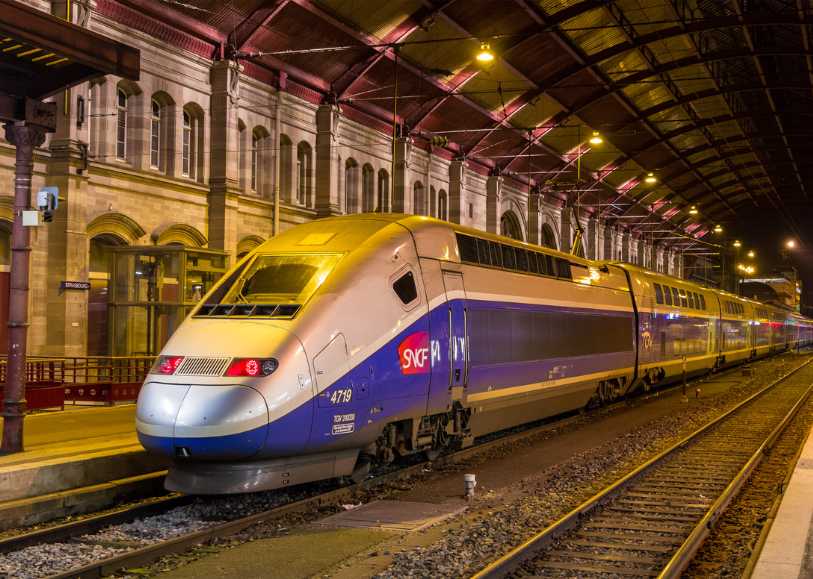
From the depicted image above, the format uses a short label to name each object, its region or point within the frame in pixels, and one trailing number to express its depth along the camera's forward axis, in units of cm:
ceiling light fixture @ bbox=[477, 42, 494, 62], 2358
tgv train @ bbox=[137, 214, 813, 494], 964
